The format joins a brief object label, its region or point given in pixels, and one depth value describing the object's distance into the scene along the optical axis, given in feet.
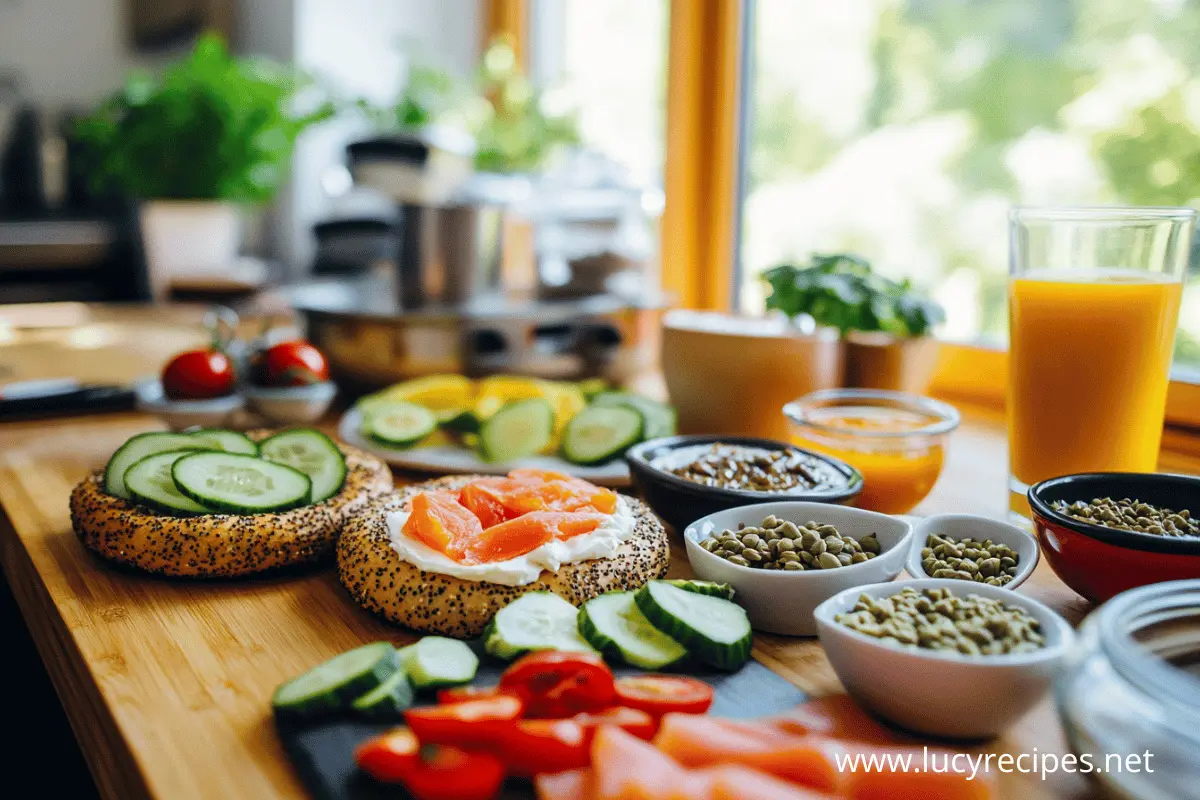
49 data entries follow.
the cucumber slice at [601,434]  1.73
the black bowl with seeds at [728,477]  1.41
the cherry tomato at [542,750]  1.01
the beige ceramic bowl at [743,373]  1.81
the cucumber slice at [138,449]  1.47
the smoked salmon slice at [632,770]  0.94
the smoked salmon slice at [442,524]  1.30
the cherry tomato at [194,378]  1.91
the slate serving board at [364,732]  1.00
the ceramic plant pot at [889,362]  1.90
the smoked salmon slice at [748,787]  0.93
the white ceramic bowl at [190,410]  1.87
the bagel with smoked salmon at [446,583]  1.24
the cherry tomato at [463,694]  1.08
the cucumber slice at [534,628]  1.16
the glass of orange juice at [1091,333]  1.45
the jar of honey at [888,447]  1.55
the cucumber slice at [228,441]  1.57
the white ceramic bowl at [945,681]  1.04
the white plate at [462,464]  1.71
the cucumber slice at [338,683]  1.08
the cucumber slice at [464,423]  1.80
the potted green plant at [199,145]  3.49
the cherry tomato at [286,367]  1.95
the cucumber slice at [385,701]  1.08
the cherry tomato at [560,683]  1.09
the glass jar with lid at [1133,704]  0.90
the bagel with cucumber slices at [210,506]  1.37
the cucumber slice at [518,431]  1.74
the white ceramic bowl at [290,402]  1.93
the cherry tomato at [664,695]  1.09
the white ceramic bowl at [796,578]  1.23
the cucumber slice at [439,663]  1.12
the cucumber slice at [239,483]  1.40
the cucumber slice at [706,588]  1.24
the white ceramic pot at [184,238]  3.59
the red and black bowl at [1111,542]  1.19
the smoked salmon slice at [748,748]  0.97
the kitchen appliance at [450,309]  2.09
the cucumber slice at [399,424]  1.77
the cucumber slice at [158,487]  1.41
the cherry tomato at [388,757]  1.00
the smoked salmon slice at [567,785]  0.98
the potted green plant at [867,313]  1.78
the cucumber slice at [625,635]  1.16
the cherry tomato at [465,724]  1.02
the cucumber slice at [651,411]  1.81
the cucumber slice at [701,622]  1.16
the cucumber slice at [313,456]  1.51
